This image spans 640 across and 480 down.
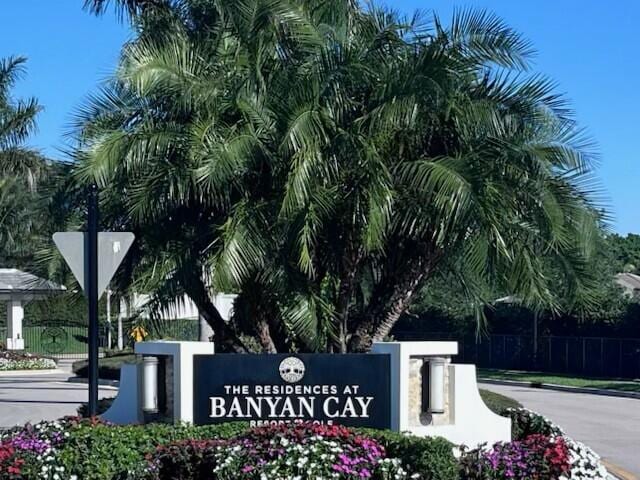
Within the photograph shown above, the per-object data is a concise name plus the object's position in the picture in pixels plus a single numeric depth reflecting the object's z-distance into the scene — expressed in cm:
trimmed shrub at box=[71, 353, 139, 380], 3377
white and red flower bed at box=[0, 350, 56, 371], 4147
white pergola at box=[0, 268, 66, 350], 4738
